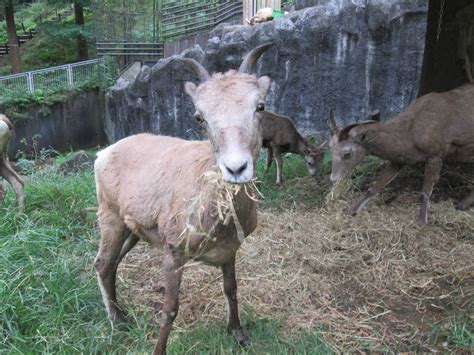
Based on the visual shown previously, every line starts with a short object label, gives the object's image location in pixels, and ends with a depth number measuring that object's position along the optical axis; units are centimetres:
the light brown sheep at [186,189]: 271
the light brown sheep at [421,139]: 593
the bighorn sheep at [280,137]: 874
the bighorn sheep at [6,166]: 631
